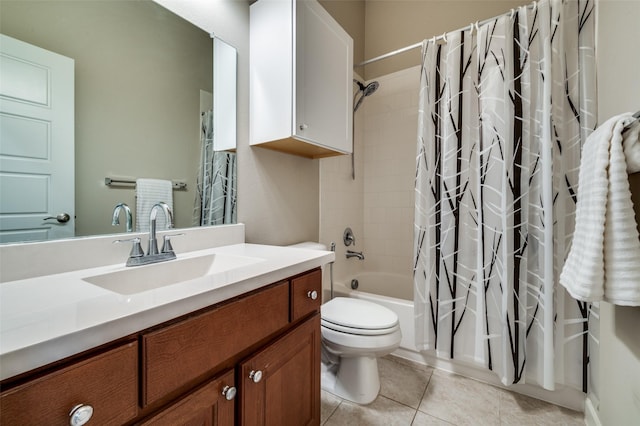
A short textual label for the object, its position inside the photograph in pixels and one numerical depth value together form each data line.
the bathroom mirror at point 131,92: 0.83
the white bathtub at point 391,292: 1.67
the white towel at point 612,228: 0.72
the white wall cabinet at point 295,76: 1.22
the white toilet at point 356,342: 1.22
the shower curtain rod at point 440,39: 1.30
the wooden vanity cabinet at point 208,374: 0.39
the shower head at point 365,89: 2.07
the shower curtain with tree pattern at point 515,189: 1.24
